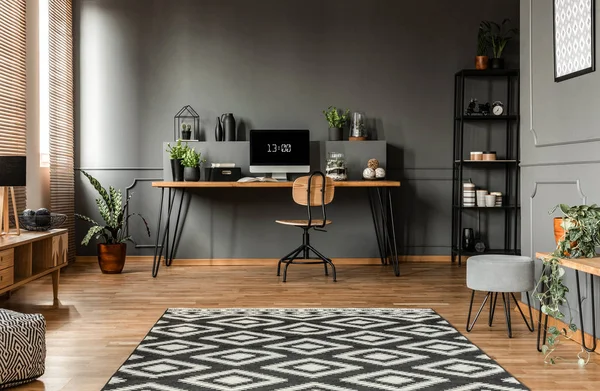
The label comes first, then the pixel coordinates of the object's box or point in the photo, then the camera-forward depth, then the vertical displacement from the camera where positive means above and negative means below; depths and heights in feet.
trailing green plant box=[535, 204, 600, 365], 10.16 -0.79
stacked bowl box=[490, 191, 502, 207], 22.49 -0.23
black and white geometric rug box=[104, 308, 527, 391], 9.09 -2.57
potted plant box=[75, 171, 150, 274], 20.07 -1.22
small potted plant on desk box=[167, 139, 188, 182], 21.13 +0.94
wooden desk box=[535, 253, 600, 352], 9.24 -1.06
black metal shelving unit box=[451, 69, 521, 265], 22.76 +0.93
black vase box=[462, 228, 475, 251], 22.44 -1.60
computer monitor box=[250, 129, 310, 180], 21.83 +1.29
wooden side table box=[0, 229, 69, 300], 13.08 -1.41
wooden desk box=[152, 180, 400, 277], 21.16 -0.97
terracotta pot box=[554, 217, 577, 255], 11.06 -0.63
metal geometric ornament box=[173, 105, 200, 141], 22.74 +2.36
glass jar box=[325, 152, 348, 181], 21.07 +0.66
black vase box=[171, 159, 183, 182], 21.12 +0.69
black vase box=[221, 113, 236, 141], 22.18 +2.10
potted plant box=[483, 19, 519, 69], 22.50 +5.20
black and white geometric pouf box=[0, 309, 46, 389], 8.90 -2.12
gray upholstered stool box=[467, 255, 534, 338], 11.70 -1.47
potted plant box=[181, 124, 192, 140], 22.13 +1.95
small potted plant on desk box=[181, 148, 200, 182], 20.77 +0.77
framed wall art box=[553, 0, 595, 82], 11.29 +2.70
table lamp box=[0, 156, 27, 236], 13.75 +0.39
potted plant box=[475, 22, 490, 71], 22.36 +4.71
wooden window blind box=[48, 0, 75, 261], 20.59 +2.53
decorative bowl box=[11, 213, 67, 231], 15.14 -0.70
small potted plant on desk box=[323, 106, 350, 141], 22.25 +2.23
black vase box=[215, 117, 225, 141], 22.25 +1.97
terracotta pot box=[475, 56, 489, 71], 22.31 +4.27
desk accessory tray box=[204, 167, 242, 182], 21.39 +0.54
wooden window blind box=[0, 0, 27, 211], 16.63 +2.81
